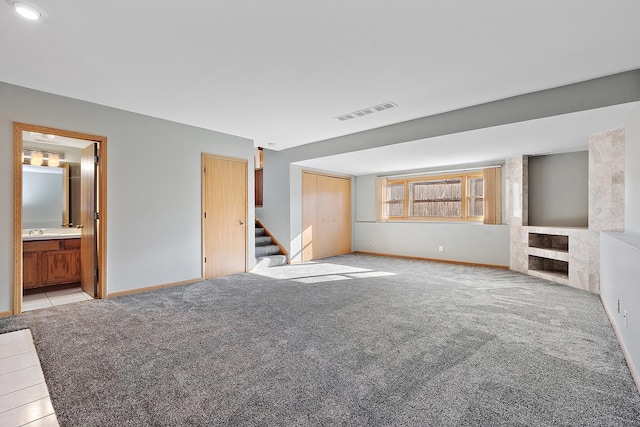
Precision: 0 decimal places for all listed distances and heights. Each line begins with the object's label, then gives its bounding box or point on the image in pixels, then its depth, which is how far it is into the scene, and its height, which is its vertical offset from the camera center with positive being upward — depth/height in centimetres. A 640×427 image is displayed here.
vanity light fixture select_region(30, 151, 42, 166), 458 +85
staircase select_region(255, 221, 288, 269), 605 -81
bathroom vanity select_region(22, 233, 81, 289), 406 -64
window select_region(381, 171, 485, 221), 658 +36
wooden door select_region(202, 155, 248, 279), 497 -3
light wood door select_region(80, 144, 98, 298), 395 -11
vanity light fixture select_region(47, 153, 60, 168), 478 +86
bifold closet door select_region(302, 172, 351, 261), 699 -6
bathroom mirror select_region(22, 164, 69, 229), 456 +28
